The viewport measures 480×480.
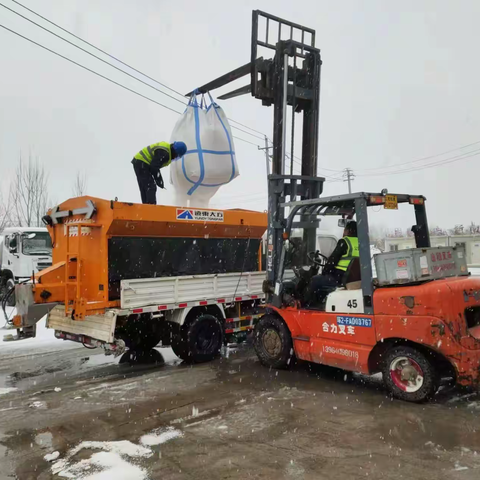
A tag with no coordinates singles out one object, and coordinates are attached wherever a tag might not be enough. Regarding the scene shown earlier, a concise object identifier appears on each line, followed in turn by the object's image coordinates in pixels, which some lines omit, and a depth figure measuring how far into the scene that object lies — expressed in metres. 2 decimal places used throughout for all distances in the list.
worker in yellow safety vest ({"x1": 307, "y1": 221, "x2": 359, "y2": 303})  5.41
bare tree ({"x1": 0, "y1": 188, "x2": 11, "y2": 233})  27.91
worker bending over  6.59
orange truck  5.96
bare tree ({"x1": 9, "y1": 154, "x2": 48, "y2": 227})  26.28
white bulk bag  6.57
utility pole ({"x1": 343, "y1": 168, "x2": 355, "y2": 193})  40.66
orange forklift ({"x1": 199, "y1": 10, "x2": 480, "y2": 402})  4.52
